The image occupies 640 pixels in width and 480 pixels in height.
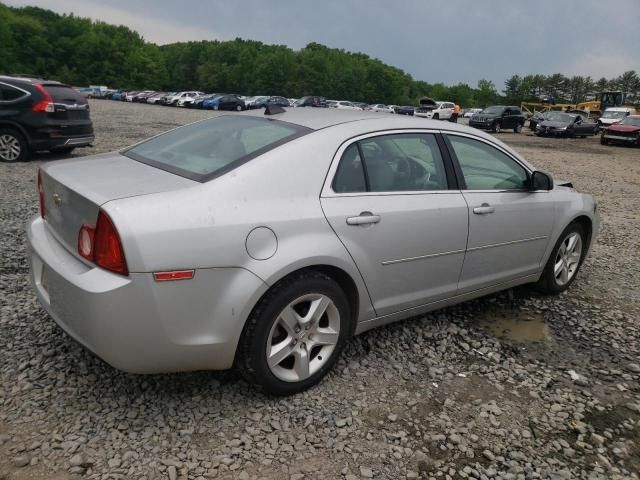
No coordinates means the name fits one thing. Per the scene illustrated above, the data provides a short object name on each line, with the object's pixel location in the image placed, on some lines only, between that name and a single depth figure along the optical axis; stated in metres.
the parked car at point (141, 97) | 54.31
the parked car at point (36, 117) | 9.13
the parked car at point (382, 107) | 52.86
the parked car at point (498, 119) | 28.66
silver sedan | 2.36
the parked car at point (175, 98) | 48.79
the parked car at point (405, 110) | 47.43
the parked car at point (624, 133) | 22.73
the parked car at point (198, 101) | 47.10
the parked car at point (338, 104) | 50.80
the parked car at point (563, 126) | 26.67
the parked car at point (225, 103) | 45.53
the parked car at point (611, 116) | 29.10
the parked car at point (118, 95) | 58.11
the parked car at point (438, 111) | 37.73
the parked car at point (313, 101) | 51.16
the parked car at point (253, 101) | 47.56
